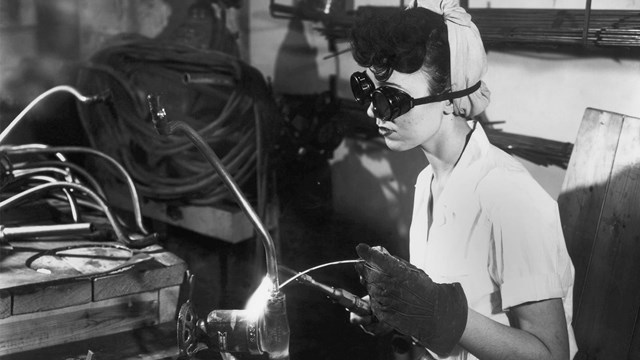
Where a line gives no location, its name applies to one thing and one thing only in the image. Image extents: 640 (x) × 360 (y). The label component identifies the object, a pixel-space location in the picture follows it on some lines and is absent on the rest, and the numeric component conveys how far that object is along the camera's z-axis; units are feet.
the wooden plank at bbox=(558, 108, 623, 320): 6.28
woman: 4.09
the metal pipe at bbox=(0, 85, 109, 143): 6.51
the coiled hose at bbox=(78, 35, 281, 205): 11.02
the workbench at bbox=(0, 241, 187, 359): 5.04
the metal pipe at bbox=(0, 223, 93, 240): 6.01
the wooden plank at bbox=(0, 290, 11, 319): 4.91
